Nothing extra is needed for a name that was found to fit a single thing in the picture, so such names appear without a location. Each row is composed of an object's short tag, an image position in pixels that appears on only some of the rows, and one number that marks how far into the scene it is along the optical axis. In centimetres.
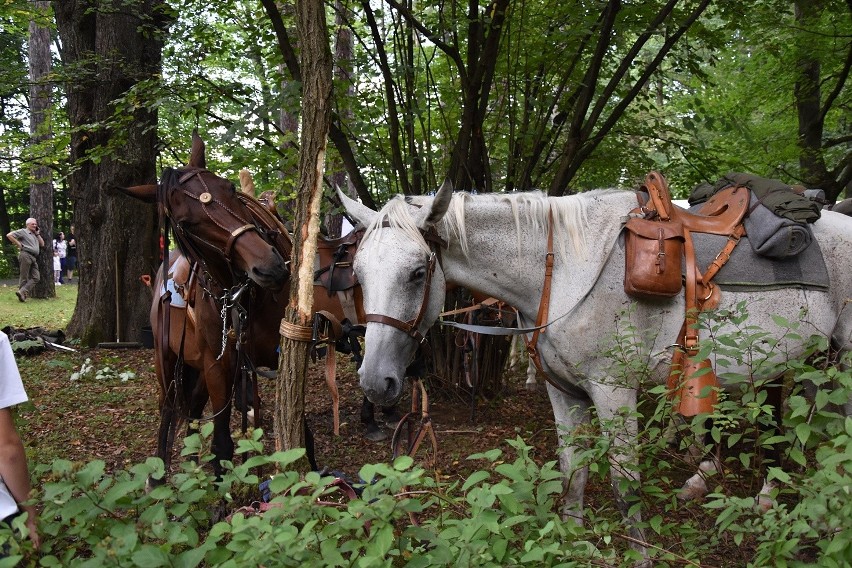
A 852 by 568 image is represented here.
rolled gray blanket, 348
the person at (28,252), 1723
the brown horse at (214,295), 393
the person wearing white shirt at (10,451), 221
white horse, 315
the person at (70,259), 2684
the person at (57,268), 2271
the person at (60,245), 2497
